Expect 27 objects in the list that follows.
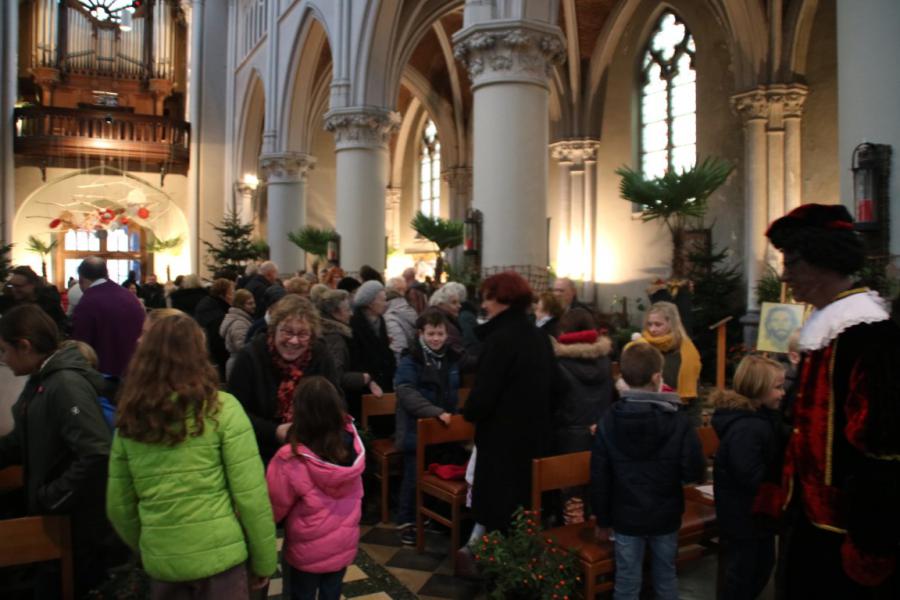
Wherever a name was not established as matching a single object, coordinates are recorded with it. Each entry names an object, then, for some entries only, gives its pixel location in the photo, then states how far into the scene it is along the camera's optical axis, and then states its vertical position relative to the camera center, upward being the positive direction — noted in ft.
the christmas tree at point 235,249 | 59.77 +4.60
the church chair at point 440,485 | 14.73 -3.67
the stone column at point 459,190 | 71.00 +11.05
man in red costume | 7.00 -1.17
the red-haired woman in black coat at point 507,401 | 12.92 -1.67
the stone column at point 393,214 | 80.59 +9.89
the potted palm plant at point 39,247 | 73.77 +5.71
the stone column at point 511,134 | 28.96 +6.74
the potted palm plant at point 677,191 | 30.58 +4.80
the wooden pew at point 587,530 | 11.66 -3.89
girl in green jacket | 8.05 -1.85
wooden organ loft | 72.84 +23.62
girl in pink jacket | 10.02 -2.47
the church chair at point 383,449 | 17.69 -3.49
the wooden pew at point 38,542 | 9.19 -2.98
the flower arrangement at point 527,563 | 11.35 -4.03
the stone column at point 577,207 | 56.59 +7.62
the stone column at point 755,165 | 41.81 +8.02
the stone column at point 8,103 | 59.62 +17.62
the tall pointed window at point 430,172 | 79.46 +14.41
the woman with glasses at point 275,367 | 11.53 -0.98
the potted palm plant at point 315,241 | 51.47 +4.53
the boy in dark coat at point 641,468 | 11.10 -2.43
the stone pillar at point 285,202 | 61.26 +8.58
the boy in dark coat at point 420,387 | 15.78 -1.76
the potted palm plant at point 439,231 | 37.73 +3.80
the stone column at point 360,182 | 45.01 +7.53
